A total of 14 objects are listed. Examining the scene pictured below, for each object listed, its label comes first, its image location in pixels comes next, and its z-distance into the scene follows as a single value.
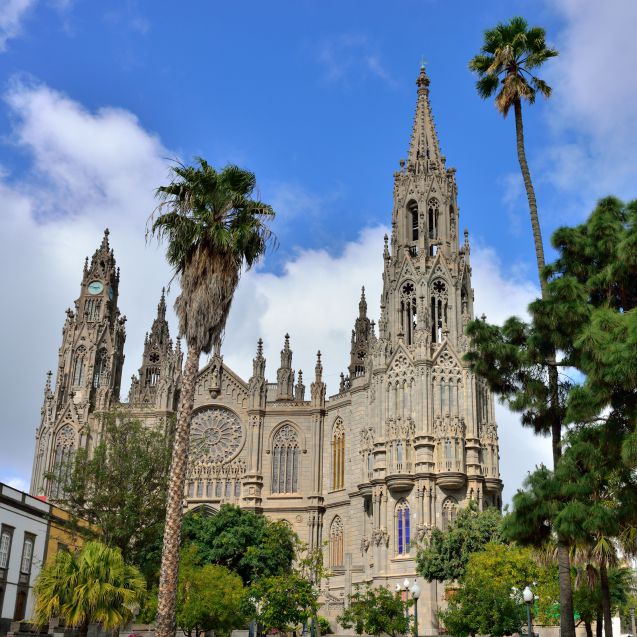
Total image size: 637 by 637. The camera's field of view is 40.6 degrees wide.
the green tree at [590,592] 28.81
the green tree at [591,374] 19.22
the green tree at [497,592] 34.69
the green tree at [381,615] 38.09
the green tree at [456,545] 46.53
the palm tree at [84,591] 27.66
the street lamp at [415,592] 30.33
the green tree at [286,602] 37.50
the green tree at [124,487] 43.03
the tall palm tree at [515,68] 27.41
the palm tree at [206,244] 24.97
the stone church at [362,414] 54.47
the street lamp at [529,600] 26.44
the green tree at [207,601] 37.62
